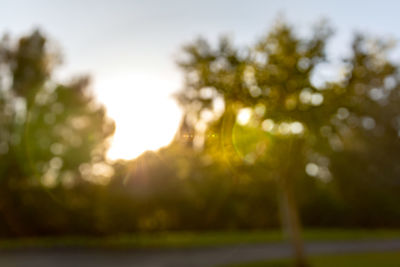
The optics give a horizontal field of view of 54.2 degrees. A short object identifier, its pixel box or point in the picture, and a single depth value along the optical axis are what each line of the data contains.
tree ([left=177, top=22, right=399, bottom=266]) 11.66
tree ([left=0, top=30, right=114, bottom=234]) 26.53
